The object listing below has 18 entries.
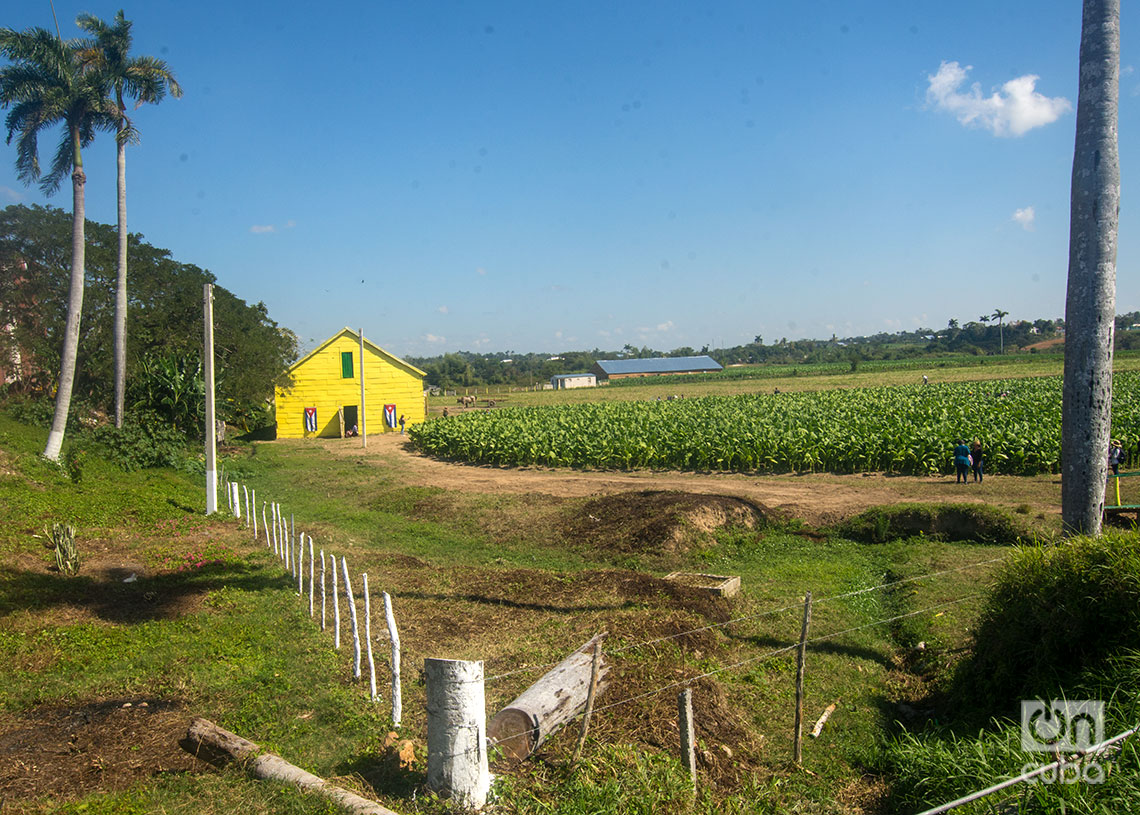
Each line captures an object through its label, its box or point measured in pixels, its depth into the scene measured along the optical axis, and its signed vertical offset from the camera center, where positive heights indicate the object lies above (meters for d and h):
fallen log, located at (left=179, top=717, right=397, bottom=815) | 4.70 -2.93
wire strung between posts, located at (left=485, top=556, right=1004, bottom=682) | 7.21 -3.10
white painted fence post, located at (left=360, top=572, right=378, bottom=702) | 6.72 -2.96
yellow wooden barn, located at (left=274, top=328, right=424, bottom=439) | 36.56 -1.43
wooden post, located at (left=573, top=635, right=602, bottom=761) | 5.26 -2.62
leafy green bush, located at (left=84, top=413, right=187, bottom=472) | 22.12 -2.55
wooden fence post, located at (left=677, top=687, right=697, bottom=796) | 4.90 -2.60
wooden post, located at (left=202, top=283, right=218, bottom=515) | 16.64 -0.82
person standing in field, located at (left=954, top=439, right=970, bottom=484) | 18.45 -2.59
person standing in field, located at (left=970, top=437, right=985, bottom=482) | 18.66 -2.58
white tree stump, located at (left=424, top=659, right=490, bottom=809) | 4.55 -2.35
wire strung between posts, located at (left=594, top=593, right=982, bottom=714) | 6.26 -3.18
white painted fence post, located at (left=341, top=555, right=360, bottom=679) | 7.25 -2.98
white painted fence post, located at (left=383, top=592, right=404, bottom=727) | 6.07 -2.62
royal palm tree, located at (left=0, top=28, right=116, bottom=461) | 19.61 +7.48
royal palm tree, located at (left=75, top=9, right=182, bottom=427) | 21.70 +9.37
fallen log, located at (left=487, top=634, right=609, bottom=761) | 5.32 -2.74
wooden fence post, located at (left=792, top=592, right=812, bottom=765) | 5.82 -2.71
